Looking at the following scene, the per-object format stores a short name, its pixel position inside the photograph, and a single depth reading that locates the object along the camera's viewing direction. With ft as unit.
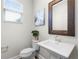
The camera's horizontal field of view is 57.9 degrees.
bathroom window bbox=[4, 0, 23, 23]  7.19
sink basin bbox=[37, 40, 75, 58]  3.39
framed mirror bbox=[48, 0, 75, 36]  4.35
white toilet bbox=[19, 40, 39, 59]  6.53
